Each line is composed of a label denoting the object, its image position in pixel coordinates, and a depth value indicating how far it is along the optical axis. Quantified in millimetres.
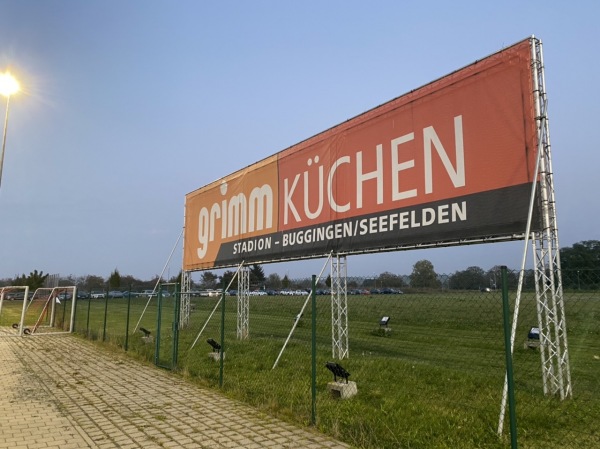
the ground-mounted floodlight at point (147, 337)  14650
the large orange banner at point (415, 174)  7789
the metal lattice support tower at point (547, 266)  6754
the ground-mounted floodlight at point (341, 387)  7305
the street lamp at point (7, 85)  17516
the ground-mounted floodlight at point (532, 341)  11557
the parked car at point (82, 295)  24428
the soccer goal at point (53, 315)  19719
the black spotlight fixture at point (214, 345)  10898
